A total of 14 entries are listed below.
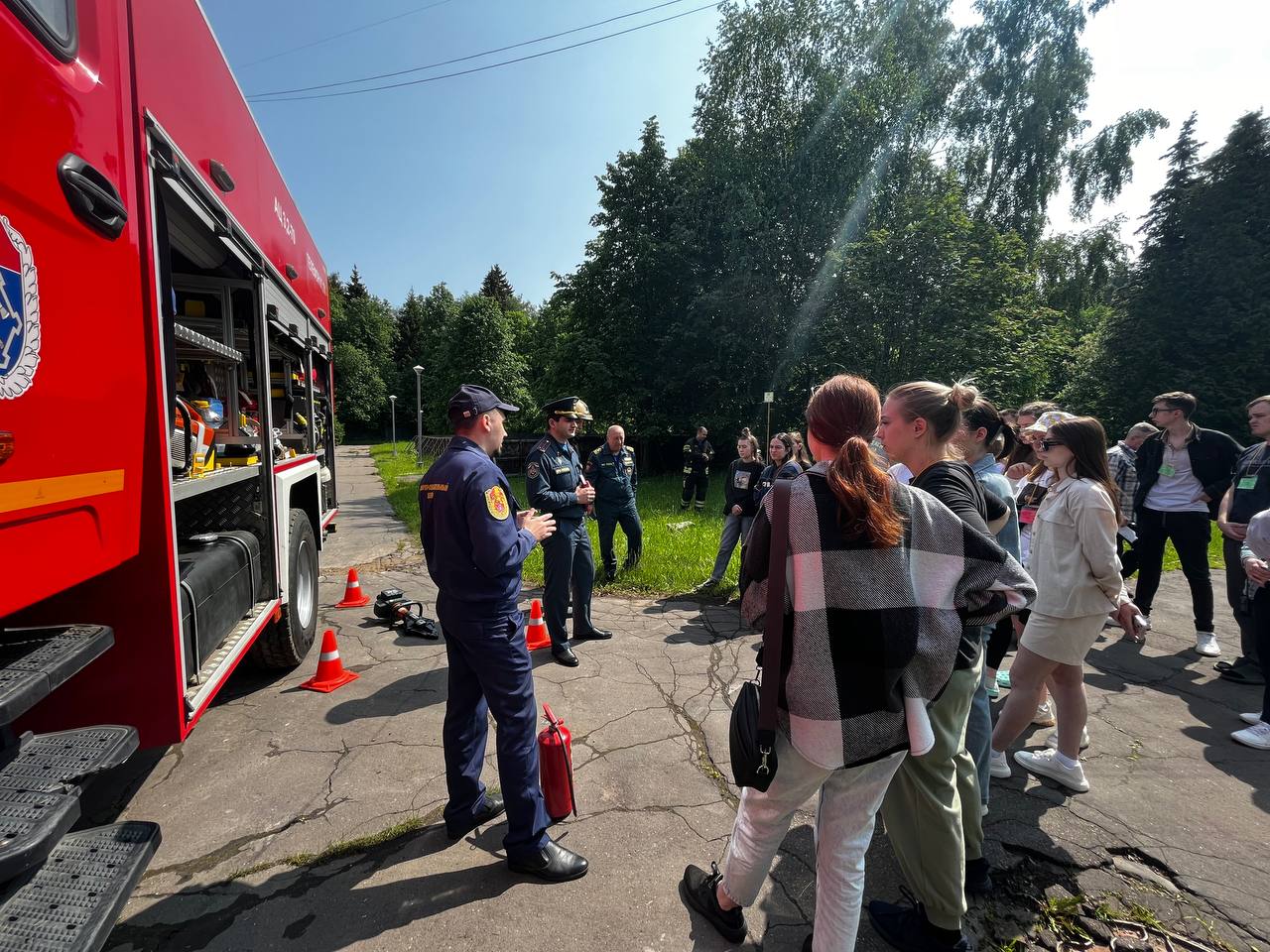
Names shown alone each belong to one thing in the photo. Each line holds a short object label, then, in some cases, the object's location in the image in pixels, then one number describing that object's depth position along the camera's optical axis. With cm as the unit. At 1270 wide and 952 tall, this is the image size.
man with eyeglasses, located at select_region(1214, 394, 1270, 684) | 430
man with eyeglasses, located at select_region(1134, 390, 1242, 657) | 497
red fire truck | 144
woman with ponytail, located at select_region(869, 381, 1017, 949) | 193
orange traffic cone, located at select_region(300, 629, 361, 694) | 403
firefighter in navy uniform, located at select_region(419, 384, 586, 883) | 232
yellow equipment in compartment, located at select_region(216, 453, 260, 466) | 350
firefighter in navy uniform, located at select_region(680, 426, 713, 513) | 1329
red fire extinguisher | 257
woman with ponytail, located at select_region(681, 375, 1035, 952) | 161
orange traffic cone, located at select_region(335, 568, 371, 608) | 608
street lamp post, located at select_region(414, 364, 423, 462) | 2856
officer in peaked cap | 462
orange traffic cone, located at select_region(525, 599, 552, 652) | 486
